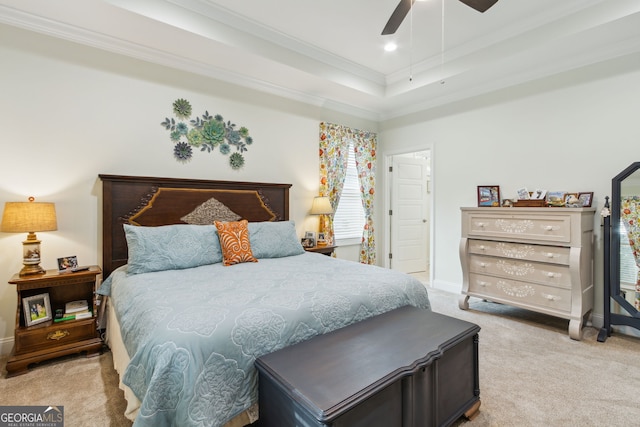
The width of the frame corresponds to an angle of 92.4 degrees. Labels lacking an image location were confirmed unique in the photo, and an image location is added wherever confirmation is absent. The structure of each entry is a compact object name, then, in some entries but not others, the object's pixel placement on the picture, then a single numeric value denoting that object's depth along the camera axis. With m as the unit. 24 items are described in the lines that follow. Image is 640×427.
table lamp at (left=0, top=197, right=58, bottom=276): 2.23
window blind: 4.76
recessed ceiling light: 3.42
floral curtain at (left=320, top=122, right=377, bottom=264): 4.46
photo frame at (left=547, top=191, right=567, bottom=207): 3.14
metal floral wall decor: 3.24
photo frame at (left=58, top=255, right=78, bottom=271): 2.50
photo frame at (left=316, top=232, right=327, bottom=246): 4.16
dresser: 2.78
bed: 1.28
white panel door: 5.14
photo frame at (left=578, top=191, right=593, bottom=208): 3.01
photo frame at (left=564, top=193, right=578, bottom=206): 3.09
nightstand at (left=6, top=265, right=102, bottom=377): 2.22
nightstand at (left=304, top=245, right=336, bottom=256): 3.91
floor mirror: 2.68
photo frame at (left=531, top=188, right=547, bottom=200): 3.34
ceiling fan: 2.03
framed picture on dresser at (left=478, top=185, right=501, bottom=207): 3.72
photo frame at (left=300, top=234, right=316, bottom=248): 4.02
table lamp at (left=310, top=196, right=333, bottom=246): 4.13
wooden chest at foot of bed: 1.15
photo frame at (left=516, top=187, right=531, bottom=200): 3.44
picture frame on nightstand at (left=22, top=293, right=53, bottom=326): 2.32
